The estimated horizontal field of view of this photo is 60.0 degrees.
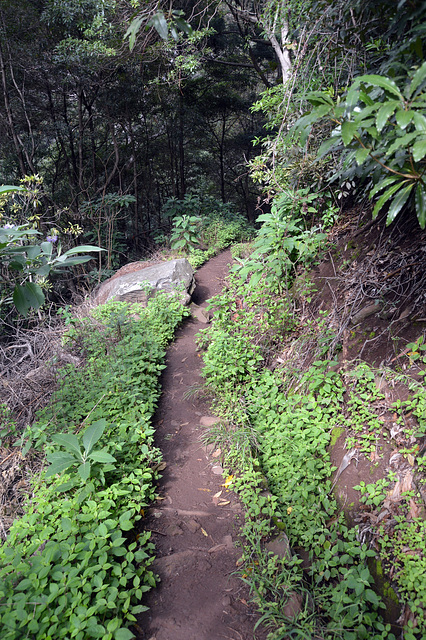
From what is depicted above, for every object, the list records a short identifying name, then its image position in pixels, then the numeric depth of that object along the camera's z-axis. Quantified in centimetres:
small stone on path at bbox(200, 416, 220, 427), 368
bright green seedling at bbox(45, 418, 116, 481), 261
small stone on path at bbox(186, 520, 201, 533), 271
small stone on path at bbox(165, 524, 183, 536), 267
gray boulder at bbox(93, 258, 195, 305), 640
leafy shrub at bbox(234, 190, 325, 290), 426
